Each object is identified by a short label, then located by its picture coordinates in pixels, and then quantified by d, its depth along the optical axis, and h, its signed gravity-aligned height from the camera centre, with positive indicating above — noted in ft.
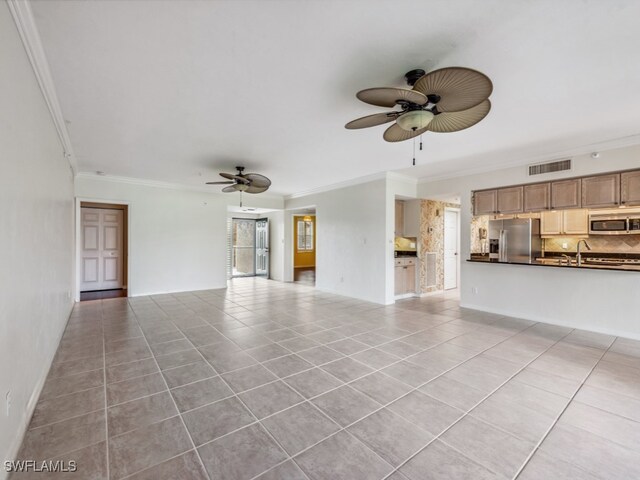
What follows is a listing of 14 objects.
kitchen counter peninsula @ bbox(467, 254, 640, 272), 13.16 -1.12
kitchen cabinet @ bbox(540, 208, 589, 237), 15.78 +1.12
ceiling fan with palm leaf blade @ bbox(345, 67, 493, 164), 6.08 +3.42
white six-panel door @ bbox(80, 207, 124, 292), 24.14 -0.55
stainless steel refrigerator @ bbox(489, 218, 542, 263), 17.01 +0.14
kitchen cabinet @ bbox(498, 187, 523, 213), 16.26 +2.46
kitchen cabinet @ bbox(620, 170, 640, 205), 12.60 +2.43
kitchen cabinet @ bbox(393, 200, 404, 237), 23.32 +1.90
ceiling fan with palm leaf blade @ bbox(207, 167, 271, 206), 15.69 +3.44
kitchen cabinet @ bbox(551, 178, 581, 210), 14.24 +2.45
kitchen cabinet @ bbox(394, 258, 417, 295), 21.50 -2.54
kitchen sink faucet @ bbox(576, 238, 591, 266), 14.15 -0.26
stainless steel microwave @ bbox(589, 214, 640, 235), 13.93 +0.90
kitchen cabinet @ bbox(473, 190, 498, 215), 17.25 +2.46
